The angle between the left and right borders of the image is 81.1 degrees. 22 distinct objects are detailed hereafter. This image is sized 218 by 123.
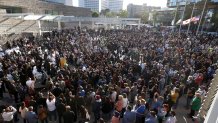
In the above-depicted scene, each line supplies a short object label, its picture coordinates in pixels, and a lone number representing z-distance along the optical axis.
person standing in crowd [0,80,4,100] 6.42
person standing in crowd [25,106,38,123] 4.63
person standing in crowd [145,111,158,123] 4.35
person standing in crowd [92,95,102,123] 5.19
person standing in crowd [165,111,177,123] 4.37
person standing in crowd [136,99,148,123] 4.85
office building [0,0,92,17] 23.28
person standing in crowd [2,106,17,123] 4.66
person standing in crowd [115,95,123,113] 5.27
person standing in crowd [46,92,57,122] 5.08
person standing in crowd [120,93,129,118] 5.35
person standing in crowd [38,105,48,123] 4.95
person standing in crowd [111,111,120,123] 4.51
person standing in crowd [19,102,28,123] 4.75
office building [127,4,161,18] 87.75
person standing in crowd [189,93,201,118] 5.56
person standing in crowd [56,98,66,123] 4.93
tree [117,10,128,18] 66.84
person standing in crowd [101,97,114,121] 5.23
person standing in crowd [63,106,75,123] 4.66
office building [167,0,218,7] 35.24
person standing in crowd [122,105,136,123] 4.62
